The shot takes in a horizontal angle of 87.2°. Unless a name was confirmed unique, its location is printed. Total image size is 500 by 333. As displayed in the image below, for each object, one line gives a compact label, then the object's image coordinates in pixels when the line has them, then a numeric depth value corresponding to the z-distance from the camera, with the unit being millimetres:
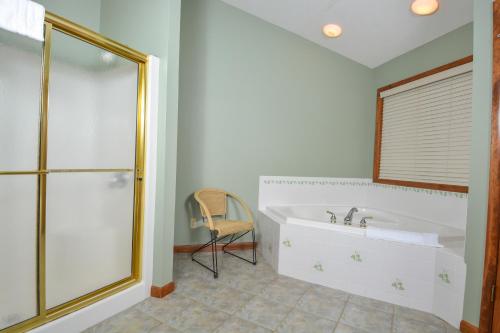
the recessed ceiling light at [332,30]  2805
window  2480
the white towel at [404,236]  1899
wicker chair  2312
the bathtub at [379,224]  1942
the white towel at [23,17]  1162
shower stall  1390
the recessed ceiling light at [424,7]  2203
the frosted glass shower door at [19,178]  1377
